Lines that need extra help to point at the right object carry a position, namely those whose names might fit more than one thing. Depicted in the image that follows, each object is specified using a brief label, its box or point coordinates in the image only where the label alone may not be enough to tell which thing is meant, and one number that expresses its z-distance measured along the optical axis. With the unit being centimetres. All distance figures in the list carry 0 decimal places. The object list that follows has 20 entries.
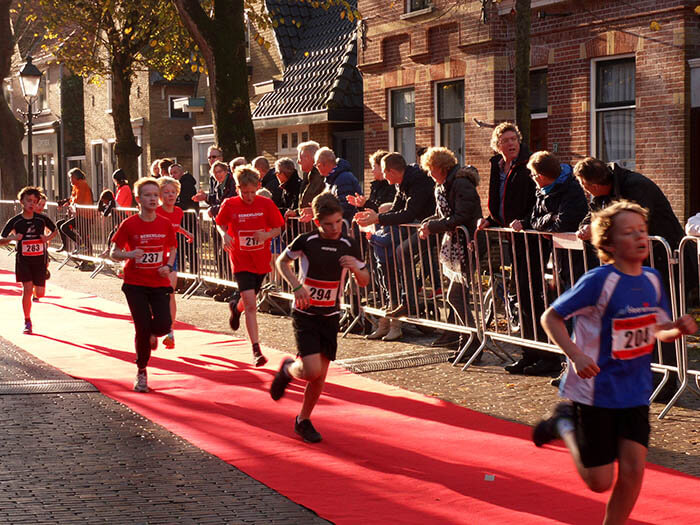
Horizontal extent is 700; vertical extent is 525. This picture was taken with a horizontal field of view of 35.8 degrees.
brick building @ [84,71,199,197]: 3906
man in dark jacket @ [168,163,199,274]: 1634
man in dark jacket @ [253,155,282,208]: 1408
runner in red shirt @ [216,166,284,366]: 1012
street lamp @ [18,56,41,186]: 2723
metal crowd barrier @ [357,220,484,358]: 1013
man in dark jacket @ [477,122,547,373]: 941
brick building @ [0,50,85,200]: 4881
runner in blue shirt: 481
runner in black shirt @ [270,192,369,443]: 722
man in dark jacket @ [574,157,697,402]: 790
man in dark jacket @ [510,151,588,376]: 871
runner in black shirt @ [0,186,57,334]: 1263
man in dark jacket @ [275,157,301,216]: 1358
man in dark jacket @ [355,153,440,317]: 1071
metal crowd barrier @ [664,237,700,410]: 777
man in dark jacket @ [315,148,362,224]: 1173
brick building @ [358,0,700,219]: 1620
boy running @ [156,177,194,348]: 1161
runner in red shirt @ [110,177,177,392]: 908
